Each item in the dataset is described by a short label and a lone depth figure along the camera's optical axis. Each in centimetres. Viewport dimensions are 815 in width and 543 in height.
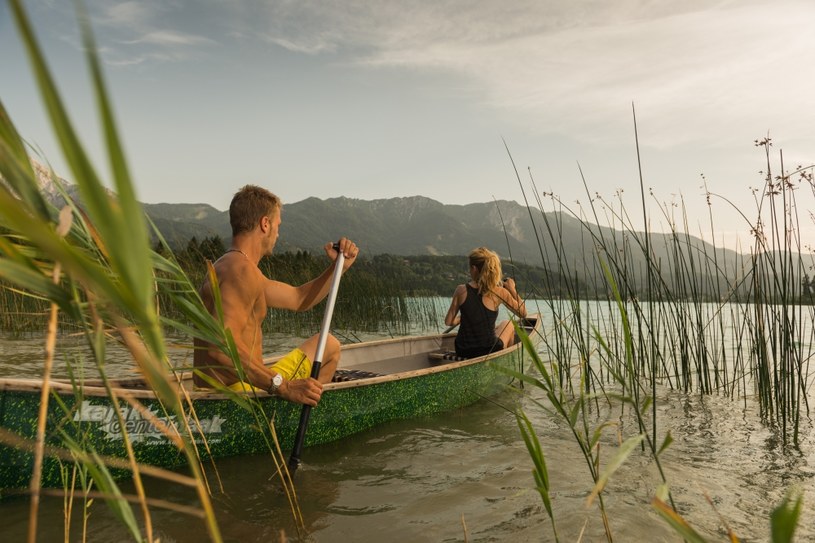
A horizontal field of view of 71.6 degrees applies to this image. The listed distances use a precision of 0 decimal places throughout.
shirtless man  338
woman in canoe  610
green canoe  285
